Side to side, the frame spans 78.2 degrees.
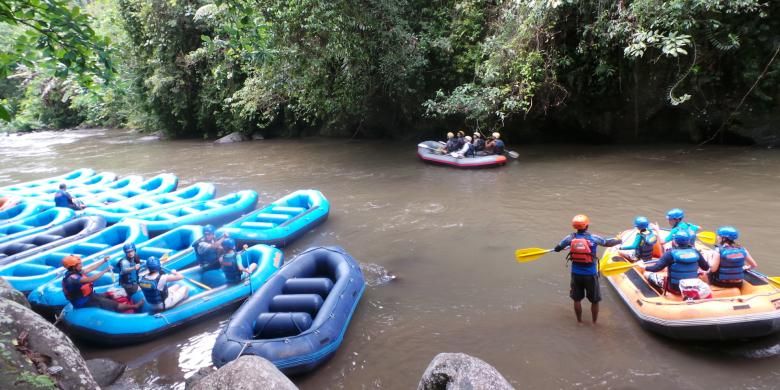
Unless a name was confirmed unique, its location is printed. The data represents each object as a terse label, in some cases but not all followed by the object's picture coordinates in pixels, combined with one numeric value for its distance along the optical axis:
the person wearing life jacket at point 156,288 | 5.49
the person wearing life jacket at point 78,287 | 5.22
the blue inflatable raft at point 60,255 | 6.04
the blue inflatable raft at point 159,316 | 5.22
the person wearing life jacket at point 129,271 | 5.47
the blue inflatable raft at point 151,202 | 8.74
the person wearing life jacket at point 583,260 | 4.92
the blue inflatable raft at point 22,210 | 8.87
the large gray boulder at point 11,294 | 4.22
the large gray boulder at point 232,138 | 20.11
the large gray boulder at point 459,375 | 3.04
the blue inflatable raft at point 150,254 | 5.58
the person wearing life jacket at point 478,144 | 12.76
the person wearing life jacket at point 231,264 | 6.04
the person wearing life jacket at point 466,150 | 12.70
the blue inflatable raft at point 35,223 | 7.91
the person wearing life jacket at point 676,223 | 5.23
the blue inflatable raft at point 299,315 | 4.48
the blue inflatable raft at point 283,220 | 7.62
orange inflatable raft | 4.31
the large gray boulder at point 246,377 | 3.04
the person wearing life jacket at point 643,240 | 5.50
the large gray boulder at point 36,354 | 2.61
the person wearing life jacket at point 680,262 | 4.66
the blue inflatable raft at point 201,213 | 8.09
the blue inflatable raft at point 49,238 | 7.00
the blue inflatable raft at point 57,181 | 11.33
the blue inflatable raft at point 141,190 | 9.95
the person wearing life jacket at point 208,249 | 6.18
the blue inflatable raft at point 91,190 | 10.27
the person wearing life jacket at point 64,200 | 9.02
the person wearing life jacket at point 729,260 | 4.66
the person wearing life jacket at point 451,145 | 13.20
